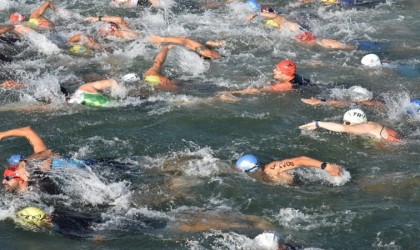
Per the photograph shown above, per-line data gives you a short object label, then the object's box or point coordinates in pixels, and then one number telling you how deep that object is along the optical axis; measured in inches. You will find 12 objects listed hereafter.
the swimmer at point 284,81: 529.7
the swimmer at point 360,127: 446.6
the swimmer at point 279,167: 393.1
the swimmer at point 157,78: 534.6
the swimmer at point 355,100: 515.6
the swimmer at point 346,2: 803.4
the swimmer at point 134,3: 787.4
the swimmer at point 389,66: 591.2
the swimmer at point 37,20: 668.1
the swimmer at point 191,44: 606.5
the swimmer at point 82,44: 621.3
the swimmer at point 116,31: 656.4
